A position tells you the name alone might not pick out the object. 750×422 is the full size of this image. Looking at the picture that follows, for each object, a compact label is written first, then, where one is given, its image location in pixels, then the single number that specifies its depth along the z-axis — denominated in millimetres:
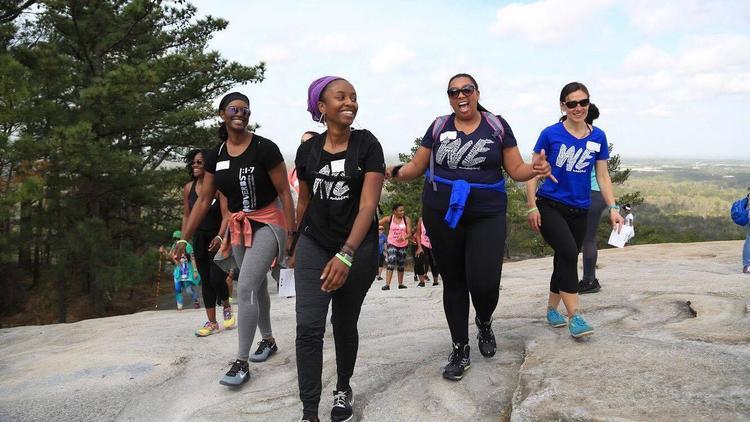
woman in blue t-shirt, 3893
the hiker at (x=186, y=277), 11570
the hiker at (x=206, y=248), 5152
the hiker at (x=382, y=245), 11123
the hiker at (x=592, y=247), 5598
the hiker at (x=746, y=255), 7574
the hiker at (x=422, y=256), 10664
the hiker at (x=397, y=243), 10359
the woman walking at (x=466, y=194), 3344
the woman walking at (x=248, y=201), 3906
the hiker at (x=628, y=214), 7167
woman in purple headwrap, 2896
